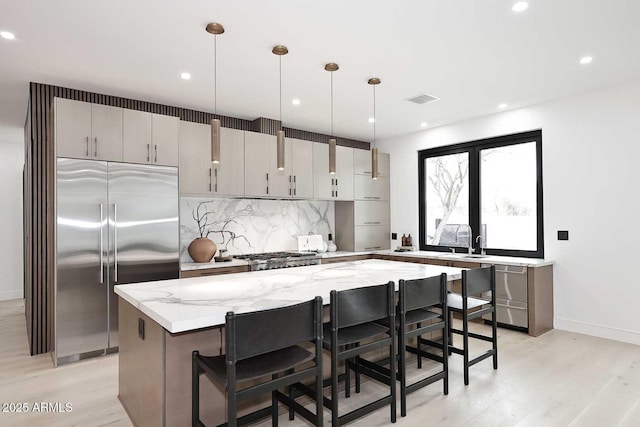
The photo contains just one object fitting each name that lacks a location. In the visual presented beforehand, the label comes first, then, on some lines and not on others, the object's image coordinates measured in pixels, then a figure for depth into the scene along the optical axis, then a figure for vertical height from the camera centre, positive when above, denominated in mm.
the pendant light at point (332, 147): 3275 +598
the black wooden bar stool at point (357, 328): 2145 -724
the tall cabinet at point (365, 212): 5902 +50
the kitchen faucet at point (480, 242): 5095 -385
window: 4785 +244
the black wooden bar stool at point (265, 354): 1653 -701
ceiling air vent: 4301 +1338
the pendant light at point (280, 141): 3012 +598
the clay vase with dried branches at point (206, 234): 4441 -221
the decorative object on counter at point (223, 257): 4593 -495
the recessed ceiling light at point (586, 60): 3268 +1335
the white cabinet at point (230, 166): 4438 +607
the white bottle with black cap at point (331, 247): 5832 -484
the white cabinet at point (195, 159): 4191 +662
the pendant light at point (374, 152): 3470 +573
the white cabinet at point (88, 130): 3455 +833
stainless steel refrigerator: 3461 -228
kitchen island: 1950 -637
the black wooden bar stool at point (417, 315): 2516 -743
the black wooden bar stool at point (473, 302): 2914 -732
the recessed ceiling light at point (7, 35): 2746 +1357
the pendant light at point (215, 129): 2648 +620
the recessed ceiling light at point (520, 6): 2431 +1345
